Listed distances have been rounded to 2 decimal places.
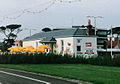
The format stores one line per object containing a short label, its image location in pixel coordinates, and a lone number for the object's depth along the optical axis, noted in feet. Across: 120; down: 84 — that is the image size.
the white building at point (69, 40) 191.42
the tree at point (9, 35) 311.06
